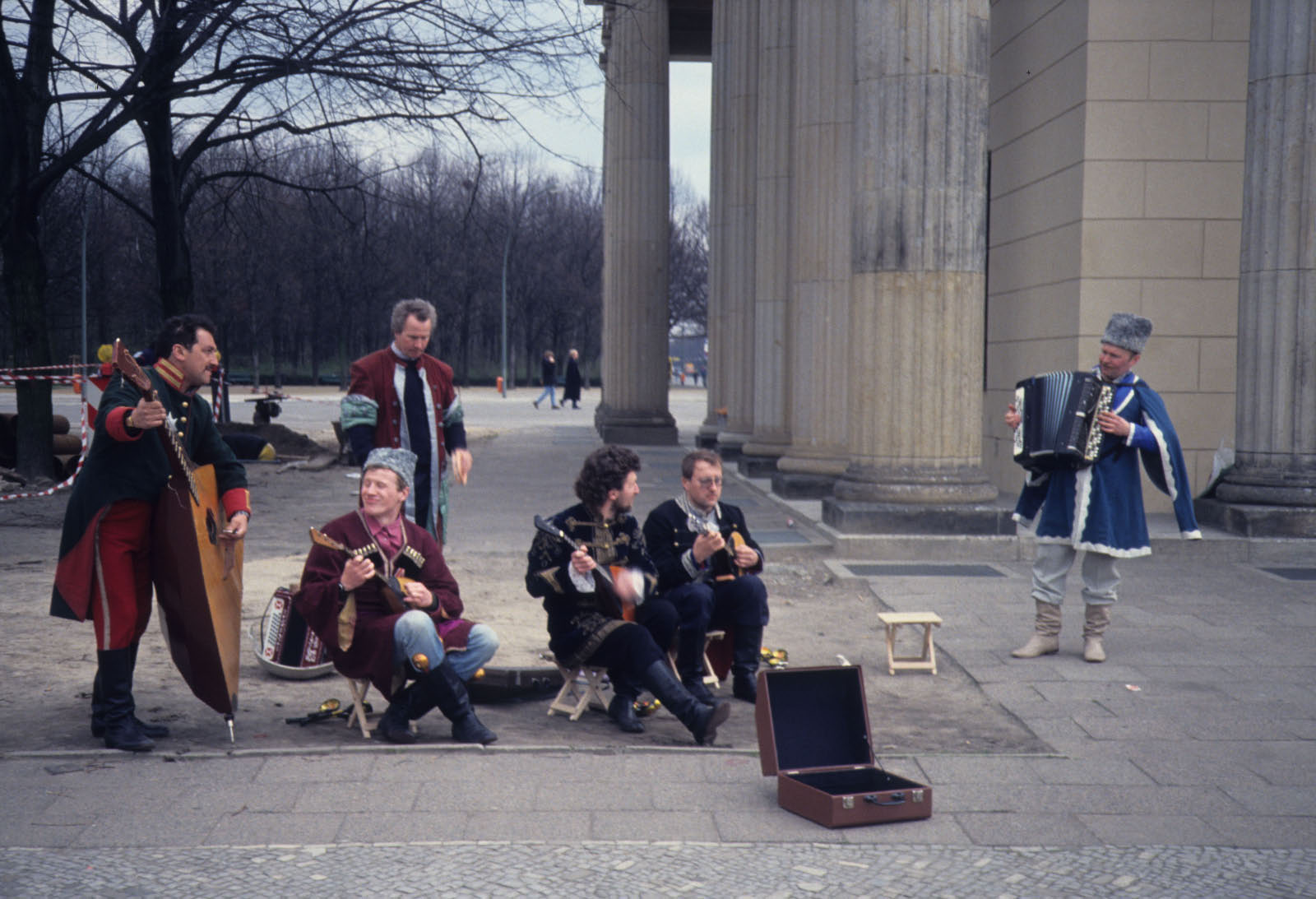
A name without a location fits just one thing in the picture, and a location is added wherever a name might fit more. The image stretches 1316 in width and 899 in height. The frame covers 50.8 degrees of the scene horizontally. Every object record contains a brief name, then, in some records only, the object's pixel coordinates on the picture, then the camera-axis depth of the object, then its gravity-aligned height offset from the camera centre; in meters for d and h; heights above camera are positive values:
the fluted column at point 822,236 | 14.55 +1.29
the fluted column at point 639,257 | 25.97 +1.89
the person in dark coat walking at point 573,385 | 44.81 -0.93
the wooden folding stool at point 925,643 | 7.11 -1.49
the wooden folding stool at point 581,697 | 6.21 -1.55
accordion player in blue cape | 7.47 -0.76
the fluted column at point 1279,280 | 11.24 +0.66
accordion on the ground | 6.97 -1.49
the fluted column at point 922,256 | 11.10 +0.83
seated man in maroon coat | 5.60 -1.05
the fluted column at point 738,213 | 20.52 +2.23
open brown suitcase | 4.79 -1.45
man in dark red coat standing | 7.17 -0.28
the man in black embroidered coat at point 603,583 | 5.93 -0.97
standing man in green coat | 5.58 -0.75
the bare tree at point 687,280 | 81.44 +4.61
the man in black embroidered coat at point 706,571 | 6.39 -1.00
